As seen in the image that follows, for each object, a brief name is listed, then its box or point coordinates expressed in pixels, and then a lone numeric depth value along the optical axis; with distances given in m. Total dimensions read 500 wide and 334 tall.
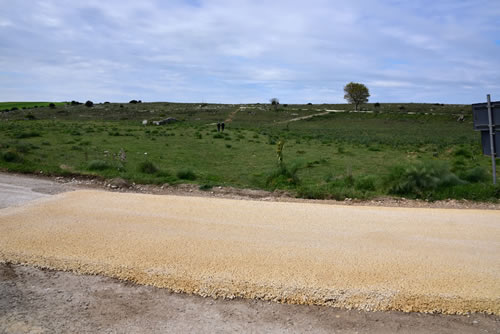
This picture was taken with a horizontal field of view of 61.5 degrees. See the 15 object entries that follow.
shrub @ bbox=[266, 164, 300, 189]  12.55
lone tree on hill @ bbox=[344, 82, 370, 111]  93.00
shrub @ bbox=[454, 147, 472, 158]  24.09
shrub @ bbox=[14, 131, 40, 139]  28.22
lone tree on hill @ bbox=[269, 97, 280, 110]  110.11
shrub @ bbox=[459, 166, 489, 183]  12.09
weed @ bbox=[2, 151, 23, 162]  15.95
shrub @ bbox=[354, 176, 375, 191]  11.66
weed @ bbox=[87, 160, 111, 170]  14.80
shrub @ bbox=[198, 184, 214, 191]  11.82
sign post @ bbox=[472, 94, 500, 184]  10.35
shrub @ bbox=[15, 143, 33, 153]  19.00
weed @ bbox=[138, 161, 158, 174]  14.58
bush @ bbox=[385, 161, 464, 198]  10.82
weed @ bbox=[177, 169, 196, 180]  13.67
